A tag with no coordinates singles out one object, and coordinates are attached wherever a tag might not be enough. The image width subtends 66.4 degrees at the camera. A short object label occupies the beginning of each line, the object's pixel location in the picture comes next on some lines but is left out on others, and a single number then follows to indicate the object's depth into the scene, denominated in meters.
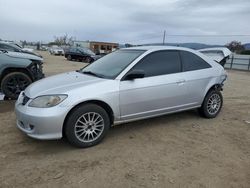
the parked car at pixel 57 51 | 30.12
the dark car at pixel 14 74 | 4.96
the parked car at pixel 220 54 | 4.90
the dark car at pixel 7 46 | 11.35
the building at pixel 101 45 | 35.05
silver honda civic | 2.75
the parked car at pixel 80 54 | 19.51
